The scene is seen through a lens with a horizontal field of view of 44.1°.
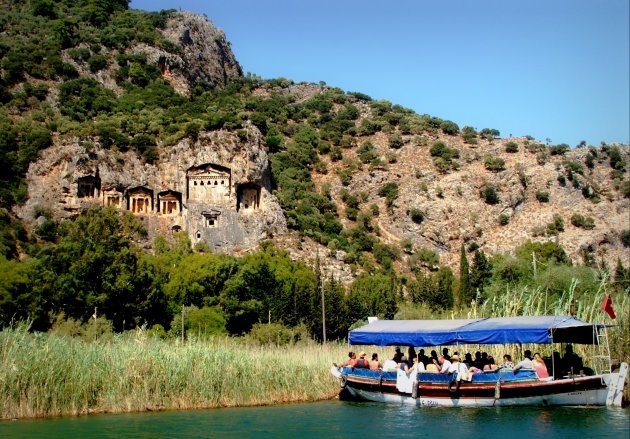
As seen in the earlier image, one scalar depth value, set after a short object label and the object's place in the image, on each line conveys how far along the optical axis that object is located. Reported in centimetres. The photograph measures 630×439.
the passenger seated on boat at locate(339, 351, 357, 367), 3225
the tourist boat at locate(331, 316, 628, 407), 2690
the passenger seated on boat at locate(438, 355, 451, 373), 2959
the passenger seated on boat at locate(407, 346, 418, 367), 3266
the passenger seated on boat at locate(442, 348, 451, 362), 3147
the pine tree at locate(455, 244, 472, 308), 6638
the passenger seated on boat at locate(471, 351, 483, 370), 3033
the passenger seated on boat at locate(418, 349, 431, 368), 3163
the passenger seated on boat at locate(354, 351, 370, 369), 3219
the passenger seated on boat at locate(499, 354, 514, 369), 2853
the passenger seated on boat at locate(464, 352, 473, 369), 3030
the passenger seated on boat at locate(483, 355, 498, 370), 2928
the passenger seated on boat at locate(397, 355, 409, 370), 3056
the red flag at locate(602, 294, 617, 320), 2808
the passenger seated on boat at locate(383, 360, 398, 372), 3129
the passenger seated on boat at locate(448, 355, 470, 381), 2891
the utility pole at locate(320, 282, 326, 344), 5473
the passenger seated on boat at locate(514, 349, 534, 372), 2804
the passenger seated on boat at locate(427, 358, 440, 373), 3058
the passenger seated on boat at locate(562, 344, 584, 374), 2834
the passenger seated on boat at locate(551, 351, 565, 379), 2836
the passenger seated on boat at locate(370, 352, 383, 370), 3203
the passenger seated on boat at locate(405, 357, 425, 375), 3011
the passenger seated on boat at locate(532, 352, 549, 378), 2775
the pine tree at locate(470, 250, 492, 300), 7050
